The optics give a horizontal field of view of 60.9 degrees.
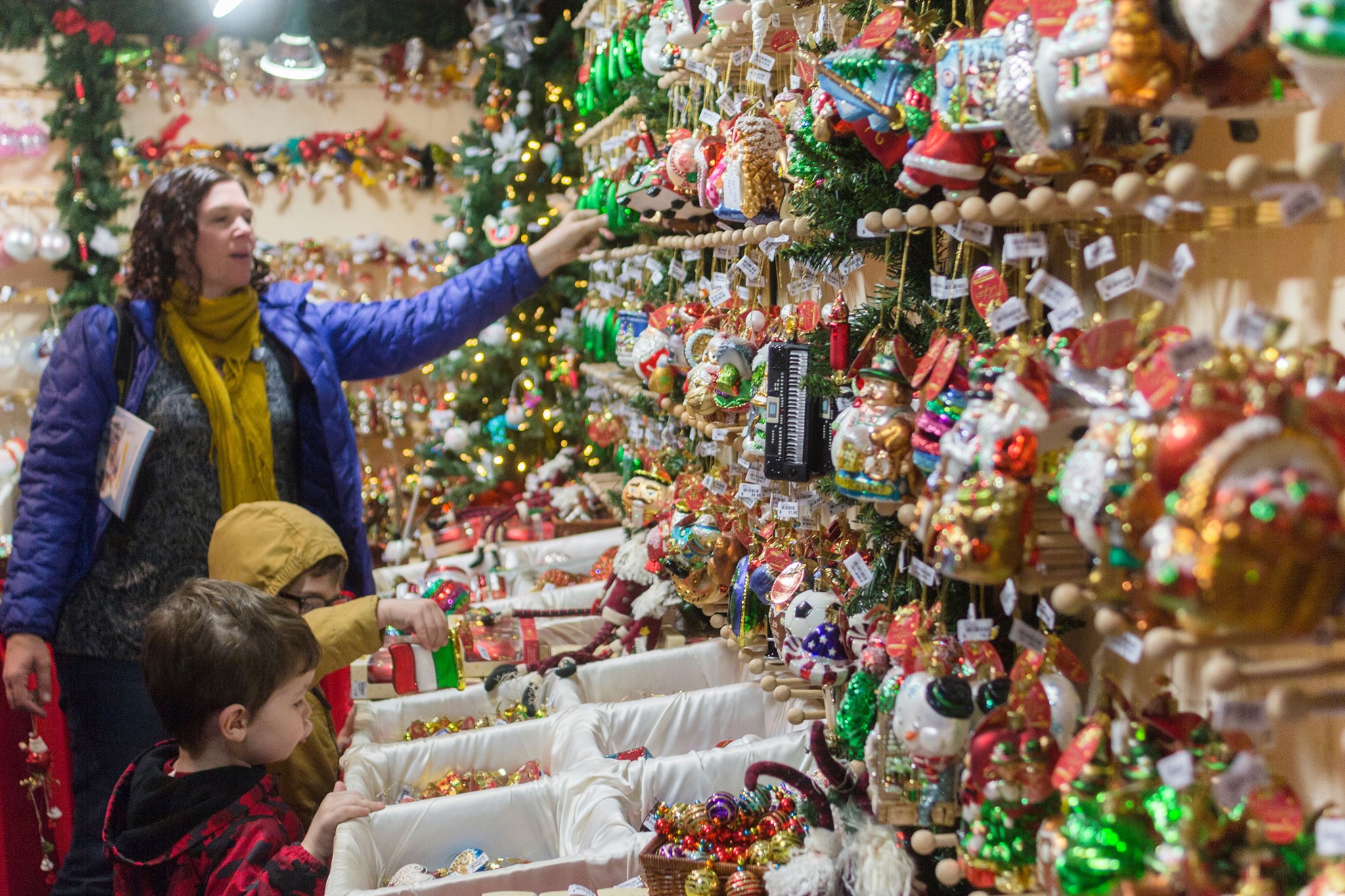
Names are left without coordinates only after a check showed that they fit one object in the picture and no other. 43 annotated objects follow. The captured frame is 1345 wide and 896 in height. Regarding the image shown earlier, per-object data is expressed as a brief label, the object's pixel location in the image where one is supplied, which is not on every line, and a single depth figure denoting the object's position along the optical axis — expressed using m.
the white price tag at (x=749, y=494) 1.95
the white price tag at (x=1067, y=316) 1.09
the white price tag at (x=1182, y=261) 0.96
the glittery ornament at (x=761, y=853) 1.58
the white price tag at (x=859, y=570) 1.52
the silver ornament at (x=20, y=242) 4.82
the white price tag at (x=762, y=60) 1.80
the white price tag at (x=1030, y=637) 1.14
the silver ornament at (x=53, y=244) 4.87
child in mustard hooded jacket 2.08
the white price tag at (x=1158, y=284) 0.91
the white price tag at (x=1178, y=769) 0.89
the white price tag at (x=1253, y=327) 0.82
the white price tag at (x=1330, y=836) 0.84
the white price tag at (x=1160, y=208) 0.88
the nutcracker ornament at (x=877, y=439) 1.24
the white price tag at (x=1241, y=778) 0.86
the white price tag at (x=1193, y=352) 0.83
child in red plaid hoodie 1.68
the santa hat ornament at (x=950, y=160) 1.10
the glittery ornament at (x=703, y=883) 1.54
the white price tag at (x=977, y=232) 1.18
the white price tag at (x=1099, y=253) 1.06
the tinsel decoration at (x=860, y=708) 1.43
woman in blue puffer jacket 2.44
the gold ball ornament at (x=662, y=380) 2.43
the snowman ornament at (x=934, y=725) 1.19
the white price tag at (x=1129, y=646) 0.88
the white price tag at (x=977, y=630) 1.23
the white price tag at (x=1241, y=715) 0.81
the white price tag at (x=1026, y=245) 1.14
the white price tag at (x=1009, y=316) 1.16
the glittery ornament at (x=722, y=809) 1.67
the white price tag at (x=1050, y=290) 1.09
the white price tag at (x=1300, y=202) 0.78
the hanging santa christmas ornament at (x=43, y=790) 3.20
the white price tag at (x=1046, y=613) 1.15
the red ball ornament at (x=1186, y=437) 0.78
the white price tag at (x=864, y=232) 1.39
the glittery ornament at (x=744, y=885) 1.52
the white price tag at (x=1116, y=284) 1.07
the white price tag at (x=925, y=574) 1.28
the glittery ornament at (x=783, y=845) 1.57
